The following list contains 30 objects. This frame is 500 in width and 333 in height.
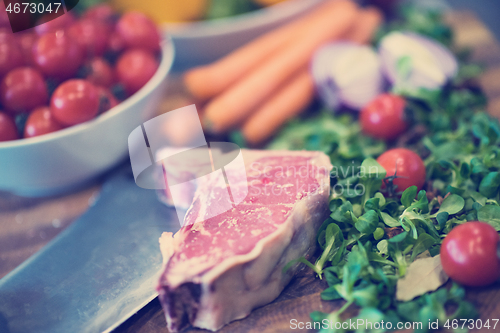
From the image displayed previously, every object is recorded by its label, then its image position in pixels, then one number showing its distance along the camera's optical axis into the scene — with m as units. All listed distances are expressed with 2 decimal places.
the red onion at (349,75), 0.58
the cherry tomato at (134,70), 0.55
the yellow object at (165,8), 0.65
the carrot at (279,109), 0.60
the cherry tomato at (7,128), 0.51
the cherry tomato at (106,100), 0.52
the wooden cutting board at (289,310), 0.44
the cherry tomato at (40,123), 0.51
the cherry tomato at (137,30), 0.57
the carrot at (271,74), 0.60
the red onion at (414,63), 0.57
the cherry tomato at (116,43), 0.57
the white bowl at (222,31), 0.64
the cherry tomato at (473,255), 0.44
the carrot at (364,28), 0.65
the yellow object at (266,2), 0.66
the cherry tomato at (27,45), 0.53
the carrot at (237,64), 0.62
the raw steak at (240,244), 0.44
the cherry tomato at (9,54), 0.51
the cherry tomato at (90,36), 0.55
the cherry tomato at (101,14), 0.58
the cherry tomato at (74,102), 0.51
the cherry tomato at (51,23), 0.55
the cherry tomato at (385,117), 0.55
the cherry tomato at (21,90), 0.51
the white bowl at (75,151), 0.50
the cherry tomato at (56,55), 0.52
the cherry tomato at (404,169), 0.49
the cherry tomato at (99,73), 0.54
